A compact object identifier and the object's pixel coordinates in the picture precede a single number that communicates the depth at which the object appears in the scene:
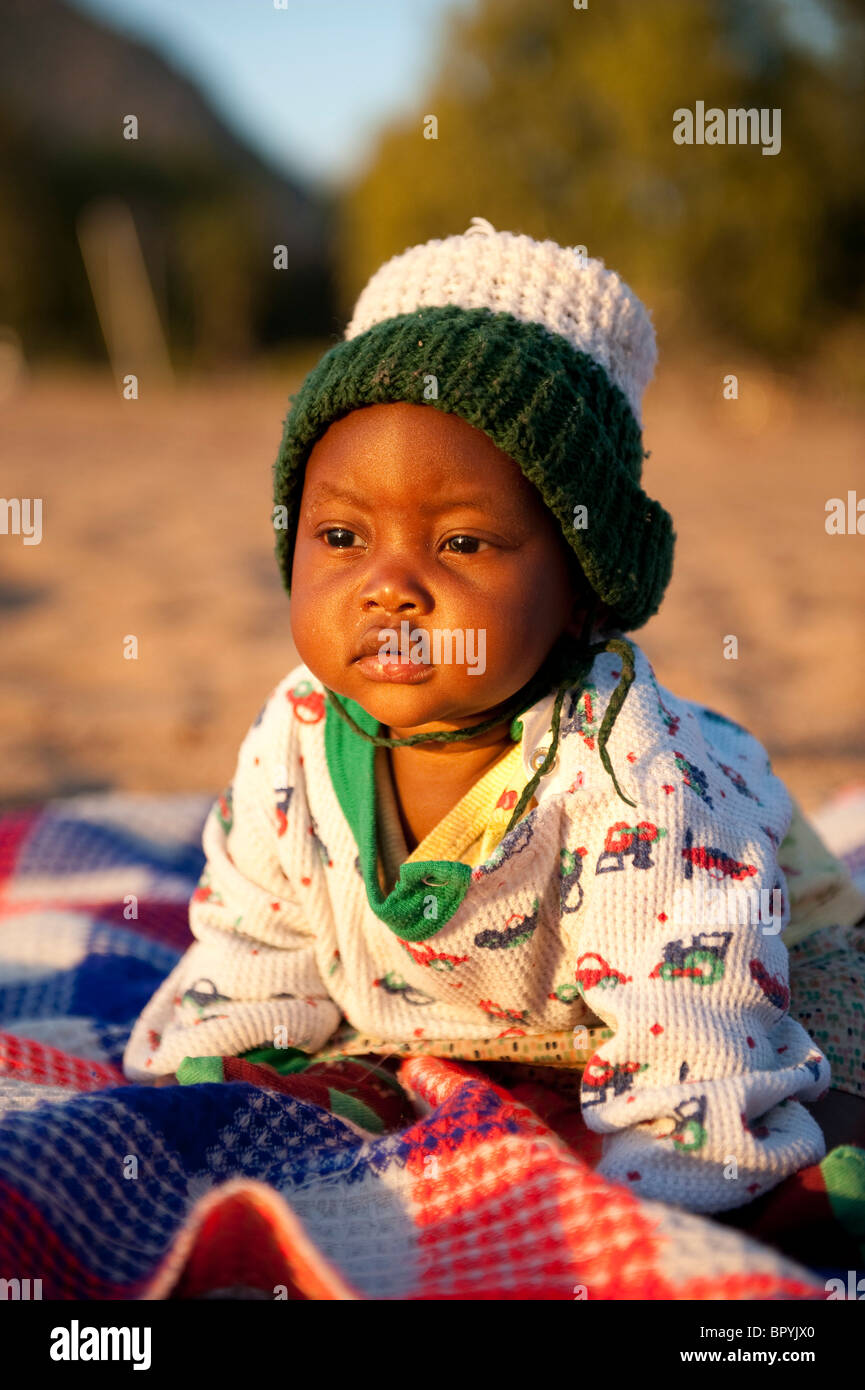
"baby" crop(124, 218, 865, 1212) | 0.88
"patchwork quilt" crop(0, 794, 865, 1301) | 0.79
